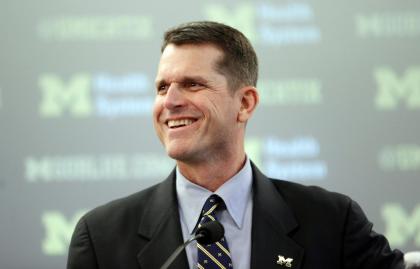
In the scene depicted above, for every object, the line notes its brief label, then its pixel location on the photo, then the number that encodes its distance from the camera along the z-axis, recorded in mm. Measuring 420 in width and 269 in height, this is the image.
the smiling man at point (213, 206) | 4930
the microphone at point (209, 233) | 4539
